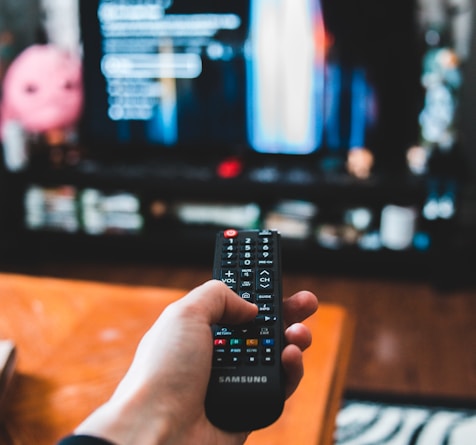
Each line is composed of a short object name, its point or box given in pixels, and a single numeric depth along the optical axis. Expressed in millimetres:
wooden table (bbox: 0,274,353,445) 858
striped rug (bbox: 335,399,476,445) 1341
